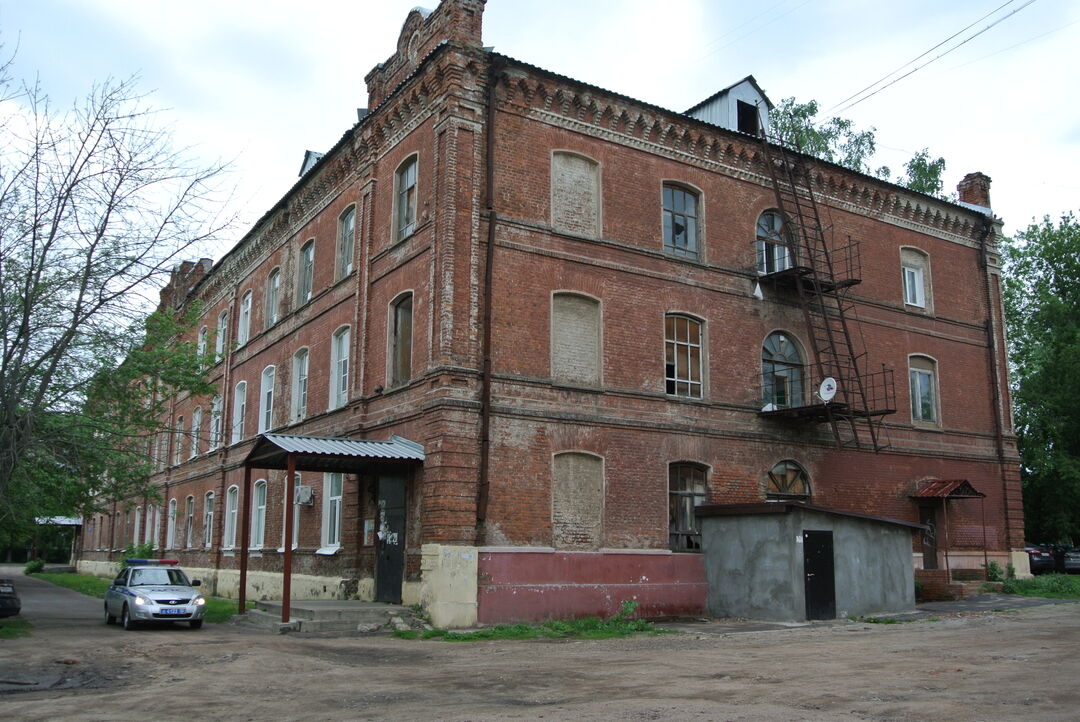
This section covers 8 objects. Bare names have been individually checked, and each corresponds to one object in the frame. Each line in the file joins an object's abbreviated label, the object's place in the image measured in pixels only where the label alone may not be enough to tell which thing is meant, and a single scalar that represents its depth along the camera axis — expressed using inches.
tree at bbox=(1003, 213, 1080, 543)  1429.6
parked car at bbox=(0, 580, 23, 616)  797.2
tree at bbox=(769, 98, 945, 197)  1489.9
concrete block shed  770.8
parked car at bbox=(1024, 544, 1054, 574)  1510.8
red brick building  747.4
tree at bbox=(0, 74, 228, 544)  652.7
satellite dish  866.8
